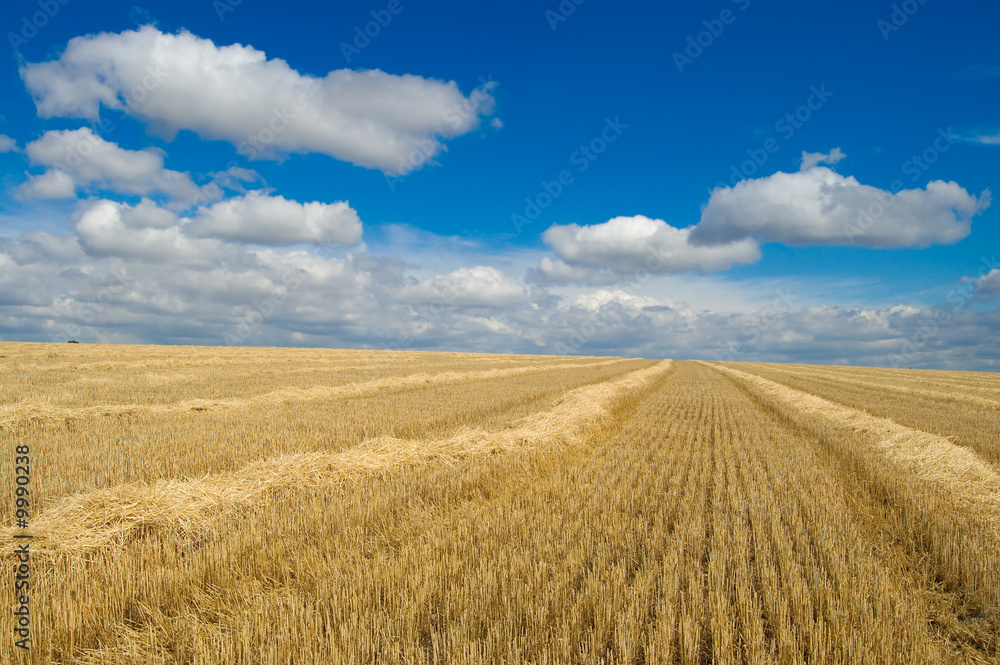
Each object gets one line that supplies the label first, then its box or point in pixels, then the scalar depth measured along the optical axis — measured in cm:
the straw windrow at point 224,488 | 513
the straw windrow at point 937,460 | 720
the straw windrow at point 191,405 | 1153
